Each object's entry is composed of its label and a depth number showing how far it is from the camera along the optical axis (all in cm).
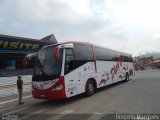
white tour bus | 586
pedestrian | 715
